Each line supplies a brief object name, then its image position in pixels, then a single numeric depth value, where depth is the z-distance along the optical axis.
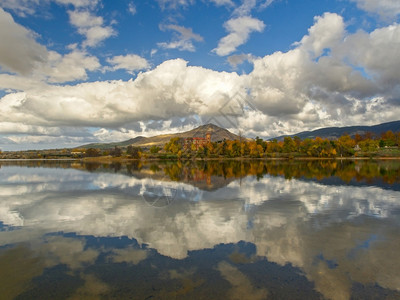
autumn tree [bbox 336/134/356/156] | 175.50
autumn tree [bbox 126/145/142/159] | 195.23
